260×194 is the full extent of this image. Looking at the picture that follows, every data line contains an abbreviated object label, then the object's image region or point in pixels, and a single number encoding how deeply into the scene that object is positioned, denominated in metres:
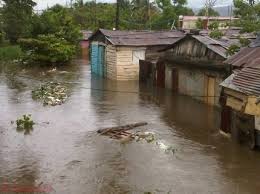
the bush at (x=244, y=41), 18.25
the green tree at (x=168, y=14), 49.06
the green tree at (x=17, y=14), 49.44
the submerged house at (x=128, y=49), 31.16
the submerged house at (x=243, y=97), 13.66
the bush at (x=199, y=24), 39.22
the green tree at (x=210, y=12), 59.34
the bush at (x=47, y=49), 37.78
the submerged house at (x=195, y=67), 22.00
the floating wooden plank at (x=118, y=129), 17.16
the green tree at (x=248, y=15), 18.38
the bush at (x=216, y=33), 19.25
